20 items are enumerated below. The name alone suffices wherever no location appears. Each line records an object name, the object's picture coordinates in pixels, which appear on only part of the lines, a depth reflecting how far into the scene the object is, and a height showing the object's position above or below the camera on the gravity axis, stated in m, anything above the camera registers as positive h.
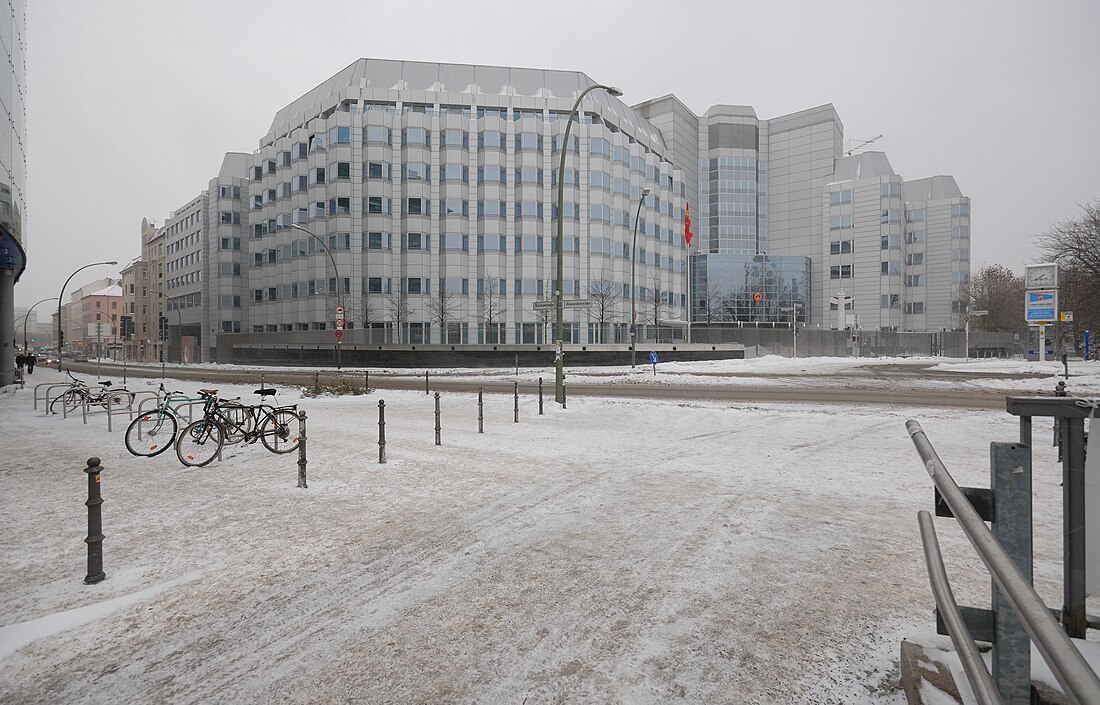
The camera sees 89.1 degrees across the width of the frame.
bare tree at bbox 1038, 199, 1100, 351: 27.66 +3.99
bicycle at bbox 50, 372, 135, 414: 15.15 -1.57
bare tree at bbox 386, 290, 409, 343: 50.97 +2.96
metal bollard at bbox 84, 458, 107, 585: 4.55 -1.60
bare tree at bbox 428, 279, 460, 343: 51.62 +3.14
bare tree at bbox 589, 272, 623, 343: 53.16 +3.42
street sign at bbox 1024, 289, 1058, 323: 28.62 +1.63
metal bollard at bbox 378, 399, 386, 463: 8.67 -1.57
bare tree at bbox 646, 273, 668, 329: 58.23 +3.93
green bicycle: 9.63 -1.50
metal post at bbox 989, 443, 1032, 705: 2.14 -0.81
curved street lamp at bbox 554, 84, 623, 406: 15.22 -0.65
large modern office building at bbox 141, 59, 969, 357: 52.78 +13.09
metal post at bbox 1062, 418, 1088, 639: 2.55 -0.86
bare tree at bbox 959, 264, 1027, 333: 71.06 +5.19
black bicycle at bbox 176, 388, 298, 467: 9.05 -1.53
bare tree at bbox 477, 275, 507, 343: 53.28 +3.27
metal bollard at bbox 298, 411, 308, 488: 7.28 -1.55
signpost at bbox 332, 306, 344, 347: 30.52 +1.09
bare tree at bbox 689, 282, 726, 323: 75.94 +5.44
